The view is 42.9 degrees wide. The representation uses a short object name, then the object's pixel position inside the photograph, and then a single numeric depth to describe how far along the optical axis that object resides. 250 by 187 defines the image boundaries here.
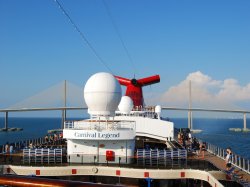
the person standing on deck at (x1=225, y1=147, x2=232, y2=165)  23.53
